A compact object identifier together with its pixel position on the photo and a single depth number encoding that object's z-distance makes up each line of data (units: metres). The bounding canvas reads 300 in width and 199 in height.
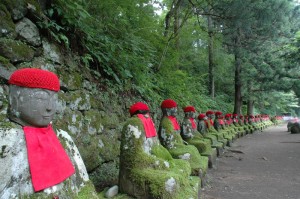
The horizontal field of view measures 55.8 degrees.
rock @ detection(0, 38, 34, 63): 3.28
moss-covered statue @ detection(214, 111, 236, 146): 12.09
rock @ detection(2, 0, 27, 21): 3.55
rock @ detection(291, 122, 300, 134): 20.28
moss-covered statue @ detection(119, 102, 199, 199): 3.21
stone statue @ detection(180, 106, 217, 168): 6.83
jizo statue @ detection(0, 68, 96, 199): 1.93
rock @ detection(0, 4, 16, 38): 3.34
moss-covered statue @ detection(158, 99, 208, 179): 5.24
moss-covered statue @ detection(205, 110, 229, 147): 10.46
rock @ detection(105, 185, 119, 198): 3.35
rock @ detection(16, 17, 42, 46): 3.64
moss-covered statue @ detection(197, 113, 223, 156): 8.96
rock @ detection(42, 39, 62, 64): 3.95
